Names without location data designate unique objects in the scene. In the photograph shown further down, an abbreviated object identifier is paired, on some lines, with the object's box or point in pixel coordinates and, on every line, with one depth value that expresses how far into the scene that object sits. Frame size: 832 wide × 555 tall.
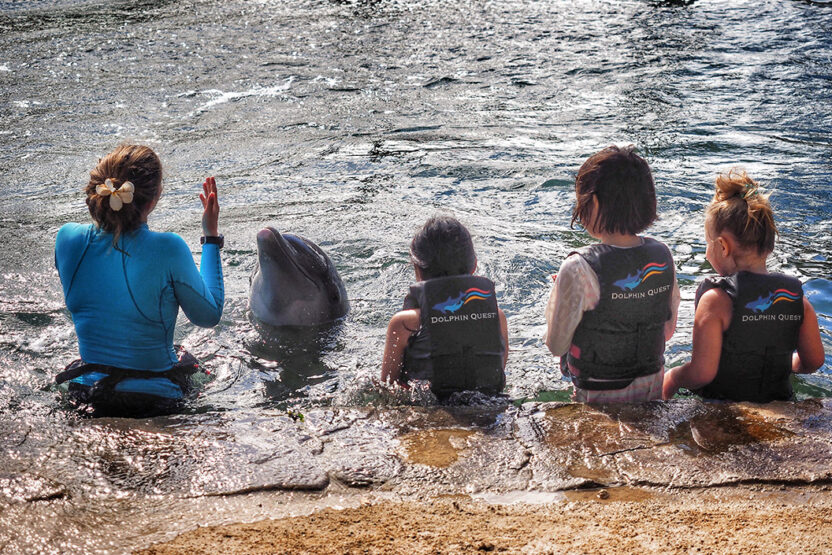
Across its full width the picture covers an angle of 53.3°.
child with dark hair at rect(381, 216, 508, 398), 4.00
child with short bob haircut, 3.74
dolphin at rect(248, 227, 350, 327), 5.11
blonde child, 3.81
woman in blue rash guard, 3.77
